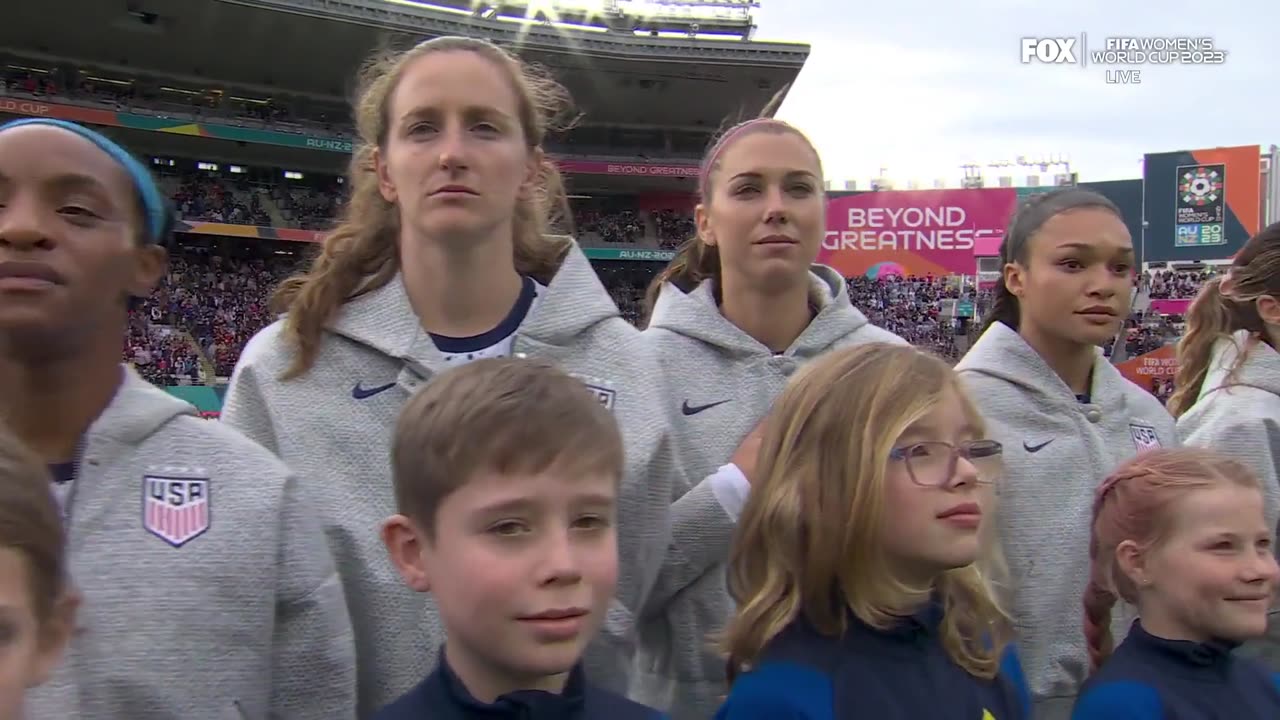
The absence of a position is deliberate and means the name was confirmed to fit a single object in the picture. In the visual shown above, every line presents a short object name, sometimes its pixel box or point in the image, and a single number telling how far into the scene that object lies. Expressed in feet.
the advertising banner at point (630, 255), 103.65
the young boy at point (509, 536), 4.15
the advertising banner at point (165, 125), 76.59
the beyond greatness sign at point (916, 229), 92.89
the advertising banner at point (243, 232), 82.48
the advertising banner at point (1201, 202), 97.35
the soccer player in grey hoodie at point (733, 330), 7.00
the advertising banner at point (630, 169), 104.88
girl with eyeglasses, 5.11
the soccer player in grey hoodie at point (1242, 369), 8.80
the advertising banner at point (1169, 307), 94.38
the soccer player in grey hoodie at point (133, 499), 4.83
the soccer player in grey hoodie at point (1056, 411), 7.52
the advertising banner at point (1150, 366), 66.59
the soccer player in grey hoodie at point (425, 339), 5.86
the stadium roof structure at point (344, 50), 80.64
